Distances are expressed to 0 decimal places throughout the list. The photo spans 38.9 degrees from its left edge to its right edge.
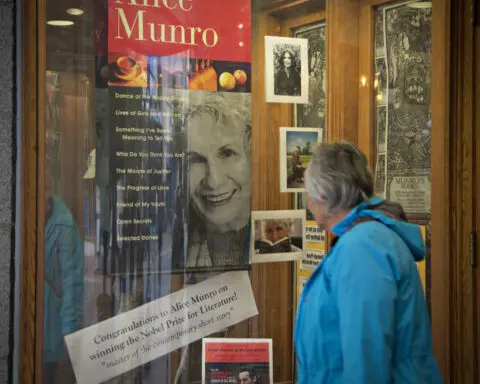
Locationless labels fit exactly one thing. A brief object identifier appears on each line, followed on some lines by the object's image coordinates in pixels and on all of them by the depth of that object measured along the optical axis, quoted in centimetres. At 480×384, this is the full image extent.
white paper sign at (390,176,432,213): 316
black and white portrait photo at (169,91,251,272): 295
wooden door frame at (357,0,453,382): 303
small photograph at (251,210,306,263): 307
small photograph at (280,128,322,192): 313
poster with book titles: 284
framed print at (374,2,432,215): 316
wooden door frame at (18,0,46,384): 277
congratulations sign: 284
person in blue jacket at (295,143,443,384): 191
